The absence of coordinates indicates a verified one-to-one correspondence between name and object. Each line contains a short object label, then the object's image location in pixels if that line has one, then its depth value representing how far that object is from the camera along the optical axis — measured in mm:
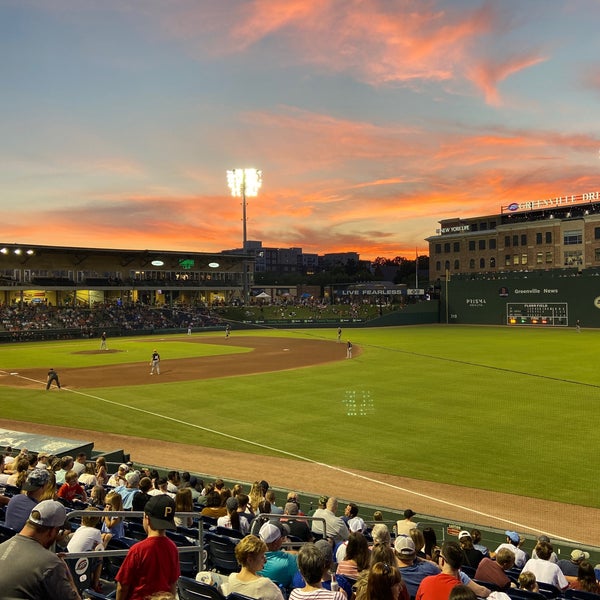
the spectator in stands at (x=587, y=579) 7516
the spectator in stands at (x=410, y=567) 5867
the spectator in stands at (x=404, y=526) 9398
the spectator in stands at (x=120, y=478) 11484
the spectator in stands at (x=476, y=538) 9066
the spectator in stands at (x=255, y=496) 10275
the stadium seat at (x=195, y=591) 4844
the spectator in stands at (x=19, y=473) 9722
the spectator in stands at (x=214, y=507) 9709
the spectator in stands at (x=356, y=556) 6090
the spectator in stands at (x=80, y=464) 12430
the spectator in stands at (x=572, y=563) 8789
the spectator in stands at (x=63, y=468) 11109
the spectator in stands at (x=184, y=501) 7504
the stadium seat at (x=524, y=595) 6506
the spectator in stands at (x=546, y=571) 7617
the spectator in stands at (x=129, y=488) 9850
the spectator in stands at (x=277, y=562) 6172
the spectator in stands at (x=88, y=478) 11727
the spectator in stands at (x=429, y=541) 8367
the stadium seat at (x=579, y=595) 6945
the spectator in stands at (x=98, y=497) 9695
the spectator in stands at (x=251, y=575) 4730
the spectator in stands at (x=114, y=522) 7691
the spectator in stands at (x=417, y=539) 7277
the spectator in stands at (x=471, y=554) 8031
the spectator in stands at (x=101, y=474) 11692
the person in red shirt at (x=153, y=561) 4590
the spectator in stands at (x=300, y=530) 8586
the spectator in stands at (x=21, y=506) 6180
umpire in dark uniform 30825
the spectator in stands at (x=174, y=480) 11779
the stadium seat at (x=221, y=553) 7316
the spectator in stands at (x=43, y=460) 11316
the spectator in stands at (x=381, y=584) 4004
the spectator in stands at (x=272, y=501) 10014
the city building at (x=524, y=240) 86562
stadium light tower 73438
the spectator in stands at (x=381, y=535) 6322
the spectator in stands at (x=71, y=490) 9578
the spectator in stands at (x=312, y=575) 4430
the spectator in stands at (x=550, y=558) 8309
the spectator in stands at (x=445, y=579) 5053
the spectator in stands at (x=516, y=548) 8875
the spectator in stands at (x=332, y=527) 9305
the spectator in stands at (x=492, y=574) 7105
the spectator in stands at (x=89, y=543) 6312
